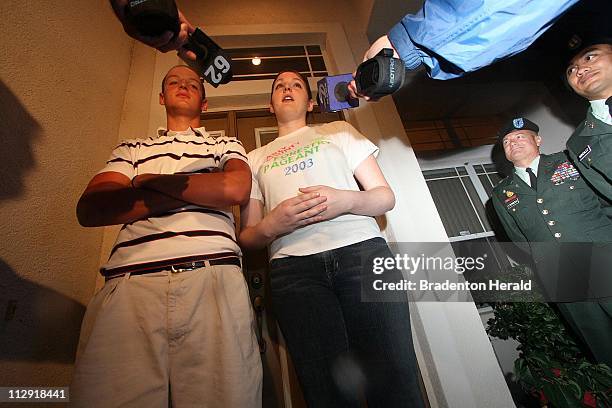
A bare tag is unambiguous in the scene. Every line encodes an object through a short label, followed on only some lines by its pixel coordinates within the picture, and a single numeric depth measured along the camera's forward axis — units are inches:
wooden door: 47.9
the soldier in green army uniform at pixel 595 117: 54.2
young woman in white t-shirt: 30.2
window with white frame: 103.1
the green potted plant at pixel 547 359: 46.3
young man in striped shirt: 26.5
